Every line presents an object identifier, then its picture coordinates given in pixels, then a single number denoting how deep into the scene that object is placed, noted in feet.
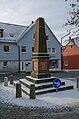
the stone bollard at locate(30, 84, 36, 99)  16.66
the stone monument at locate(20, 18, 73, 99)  21.95
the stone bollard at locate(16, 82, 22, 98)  17.26
